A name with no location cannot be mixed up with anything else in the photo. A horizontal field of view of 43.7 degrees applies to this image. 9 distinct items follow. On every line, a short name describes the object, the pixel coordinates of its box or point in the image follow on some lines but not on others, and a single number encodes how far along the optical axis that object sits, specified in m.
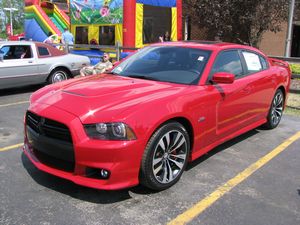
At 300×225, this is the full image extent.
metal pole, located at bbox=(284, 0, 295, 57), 11.15
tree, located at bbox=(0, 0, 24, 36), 56.03
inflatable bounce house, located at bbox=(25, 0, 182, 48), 15.20
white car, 9.30
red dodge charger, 3.44
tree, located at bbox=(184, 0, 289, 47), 13.54
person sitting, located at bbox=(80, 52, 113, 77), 9.87
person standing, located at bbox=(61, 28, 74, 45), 16.56
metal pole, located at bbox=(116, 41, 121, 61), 13.60
